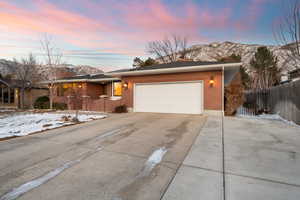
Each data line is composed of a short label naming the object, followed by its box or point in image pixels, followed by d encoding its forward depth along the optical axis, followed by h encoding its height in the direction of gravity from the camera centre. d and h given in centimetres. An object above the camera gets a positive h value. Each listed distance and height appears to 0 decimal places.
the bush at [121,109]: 1031 -73
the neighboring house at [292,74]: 1542 +259
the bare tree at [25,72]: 1507 +307
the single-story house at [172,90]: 838 +55
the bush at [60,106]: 1298 -64
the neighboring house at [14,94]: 1700 +60
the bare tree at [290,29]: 659 +326
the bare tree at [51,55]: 1403 +432
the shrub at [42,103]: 1336 -38
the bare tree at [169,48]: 2457 +867
